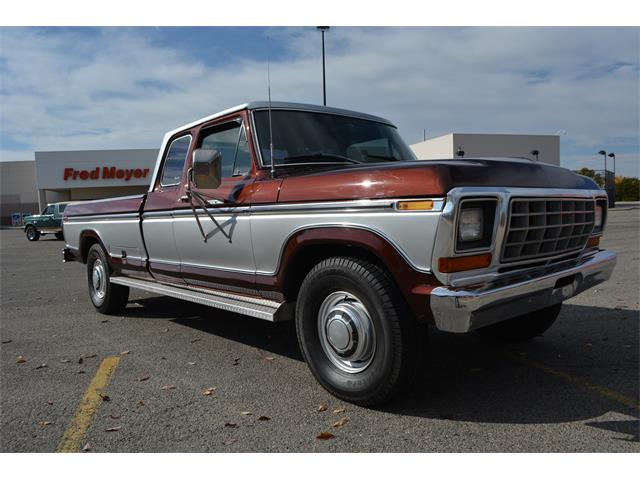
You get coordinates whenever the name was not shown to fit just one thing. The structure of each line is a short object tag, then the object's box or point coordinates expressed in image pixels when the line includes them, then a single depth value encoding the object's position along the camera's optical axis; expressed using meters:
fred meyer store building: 40.97
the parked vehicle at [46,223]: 23.86
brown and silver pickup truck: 2.96
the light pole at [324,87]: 14.72
